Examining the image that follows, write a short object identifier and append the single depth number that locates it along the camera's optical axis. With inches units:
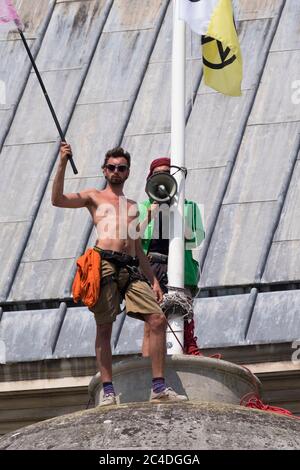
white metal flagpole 814.5
